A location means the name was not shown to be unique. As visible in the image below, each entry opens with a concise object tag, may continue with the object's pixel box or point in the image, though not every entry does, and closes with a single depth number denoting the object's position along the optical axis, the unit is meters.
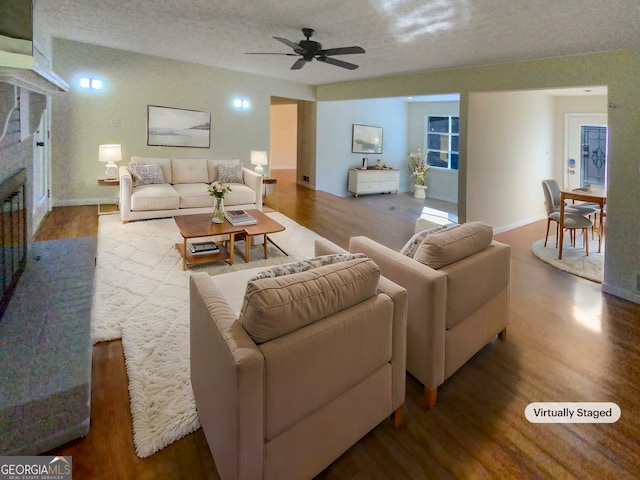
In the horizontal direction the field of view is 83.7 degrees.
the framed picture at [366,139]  9.51
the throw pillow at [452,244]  1.96
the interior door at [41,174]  4.80
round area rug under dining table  4.03
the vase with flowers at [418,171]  9.96
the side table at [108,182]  5.50
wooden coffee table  3.76
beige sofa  5.27
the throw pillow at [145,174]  5.61
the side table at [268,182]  6.69
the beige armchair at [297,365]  1.21
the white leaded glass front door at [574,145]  6.62
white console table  9.34
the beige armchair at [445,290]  1.89
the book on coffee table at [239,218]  4.11
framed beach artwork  6.47
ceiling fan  3.75
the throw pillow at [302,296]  1.27
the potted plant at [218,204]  4.04
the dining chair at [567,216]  4.62
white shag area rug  1.79
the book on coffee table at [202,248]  3.85
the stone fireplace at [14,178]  2.12
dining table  4.21
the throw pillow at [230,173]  6.30
